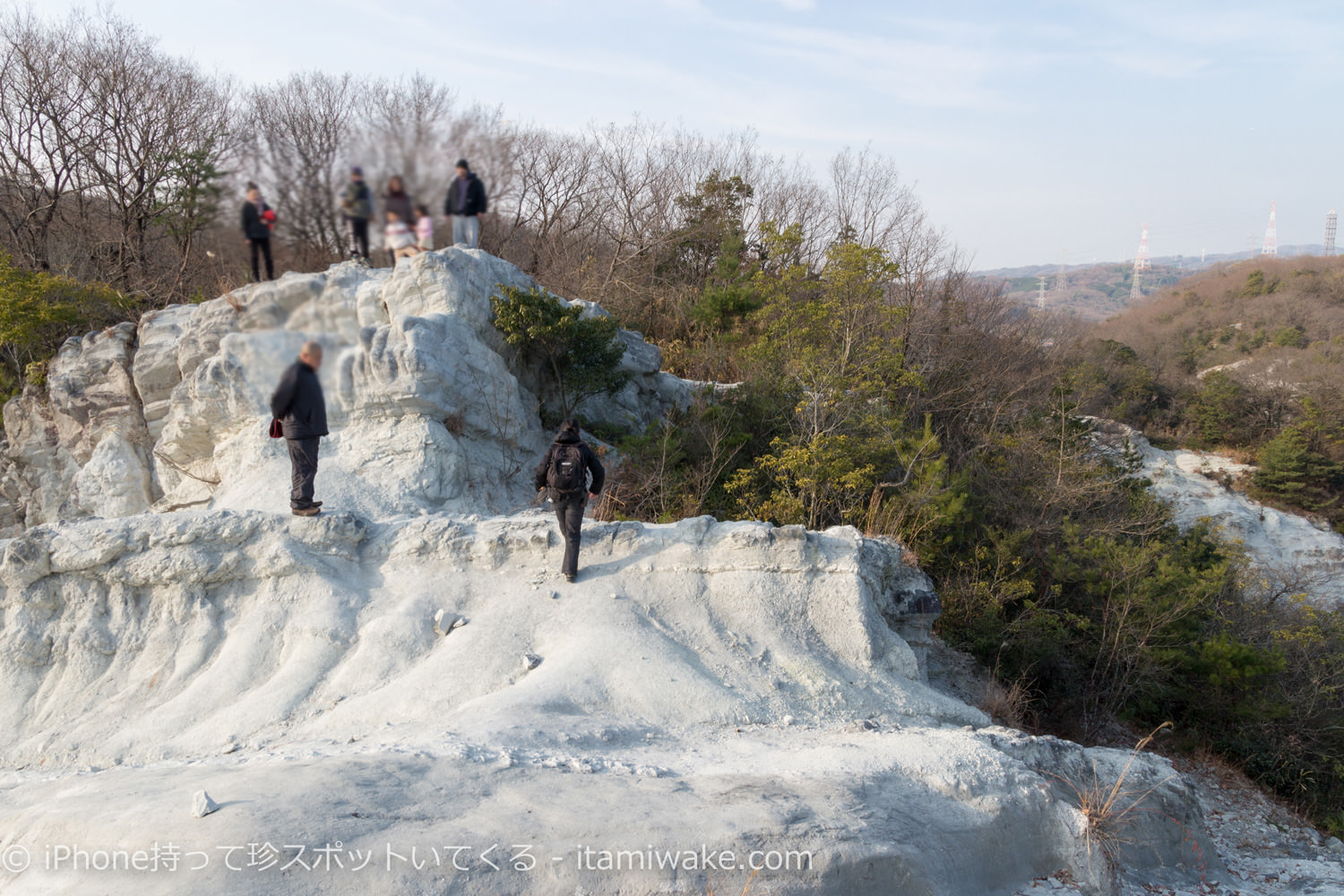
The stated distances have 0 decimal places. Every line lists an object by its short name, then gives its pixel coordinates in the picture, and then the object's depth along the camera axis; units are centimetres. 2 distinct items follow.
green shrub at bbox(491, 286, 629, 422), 1223
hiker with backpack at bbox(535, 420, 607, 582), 696
